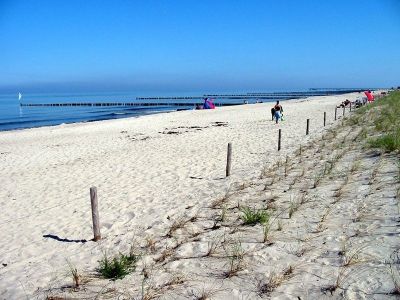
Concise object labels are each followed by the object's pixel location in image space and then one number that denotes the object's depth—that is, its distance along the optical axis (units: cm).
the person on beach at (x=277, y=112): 2161
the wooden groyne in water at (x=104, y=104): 7256
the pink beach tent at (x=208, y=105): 4034
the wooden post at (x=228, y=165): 868
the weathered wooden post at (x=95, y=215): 533
